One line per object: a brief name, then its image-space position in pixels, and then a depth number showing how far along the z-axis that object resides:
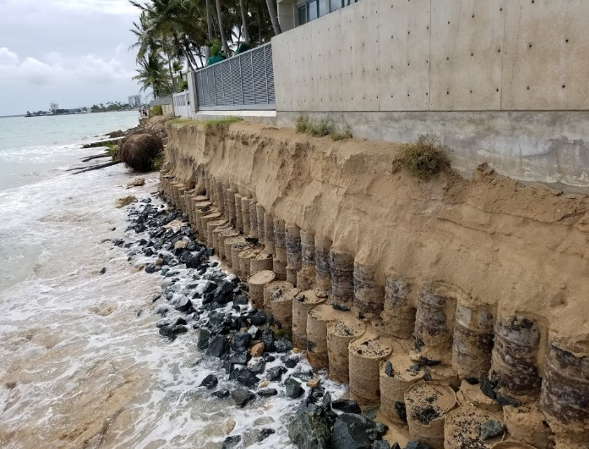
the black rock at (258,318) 9.12
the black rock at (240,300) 10.19
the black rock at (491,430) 4.87
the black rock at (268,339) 8.35
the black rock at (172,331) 9.46
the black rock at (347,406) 6.46
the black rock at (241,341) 8.52
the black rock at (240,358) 8.11
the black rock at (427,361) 5.81
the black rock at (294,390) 7.09
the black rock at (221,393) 7.36
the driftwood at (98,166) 35.25
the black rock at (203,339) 8.87
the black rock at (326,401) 6.57
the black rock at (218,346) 8.52
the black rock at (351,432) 5.70
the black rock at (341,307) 7.30
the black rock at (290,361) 7.80
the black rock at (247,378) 7.55
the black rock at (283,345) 8.25
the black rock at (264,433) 6.39
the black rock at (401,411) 5.87
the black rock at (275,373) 7.54
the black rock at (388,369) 5.96
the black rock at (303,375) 7.40
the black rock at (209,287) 11.05
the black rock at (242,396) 7.09
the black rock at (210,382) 7.62
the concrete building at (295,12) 15.96
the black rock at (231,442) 6.27
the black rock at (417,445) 5.44
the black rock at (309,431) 5.78
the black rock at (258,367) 7.81
